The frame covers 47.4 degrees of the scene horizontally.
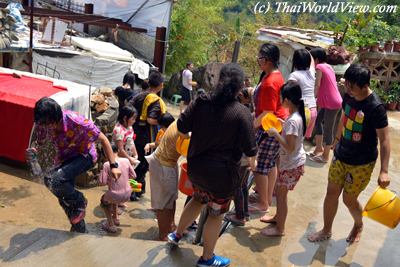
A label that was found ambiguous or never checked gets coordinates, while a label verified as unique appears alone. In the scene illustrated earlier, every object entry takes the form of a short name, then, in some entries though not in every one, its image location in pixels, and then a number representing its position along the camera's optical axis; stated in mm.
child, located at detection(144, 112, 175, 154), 5191
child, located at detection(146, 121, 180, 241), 4246
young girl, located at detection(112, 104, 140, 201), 5312
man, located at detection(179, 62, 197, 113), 13484
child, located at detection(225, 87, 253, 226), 4555
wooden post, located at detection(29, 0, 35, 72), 9931
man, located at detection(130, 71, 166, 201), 5570
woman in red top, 4543
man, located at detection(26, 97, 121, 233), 3941
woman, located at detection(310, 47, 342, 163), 6633
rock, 17034
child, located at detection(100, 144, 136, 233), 4766
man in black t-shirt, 3777
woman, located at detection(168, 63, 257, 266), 3176
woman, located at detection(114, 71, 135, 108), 6738
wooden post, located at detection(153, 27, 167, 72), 14047
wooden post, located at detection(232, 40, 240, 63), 13539
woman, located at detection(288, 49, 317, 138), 5766
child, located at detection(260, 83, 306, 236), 4105
